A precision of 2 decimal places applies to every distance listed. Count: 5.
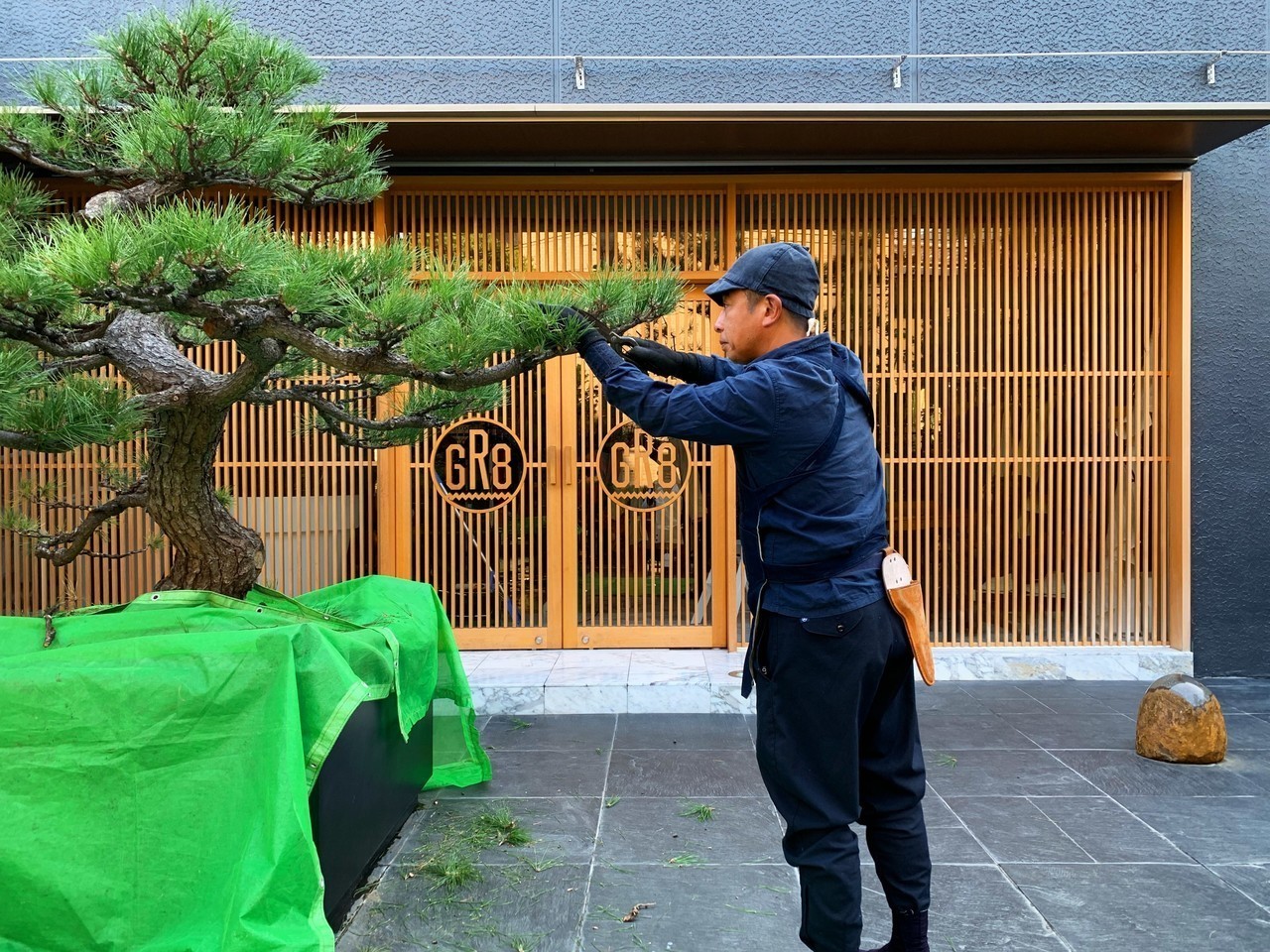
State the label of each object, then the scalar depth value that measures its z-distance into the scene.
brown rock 4.19
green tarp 2.21
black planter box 2.59
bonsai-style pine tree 2.14
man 2.17
